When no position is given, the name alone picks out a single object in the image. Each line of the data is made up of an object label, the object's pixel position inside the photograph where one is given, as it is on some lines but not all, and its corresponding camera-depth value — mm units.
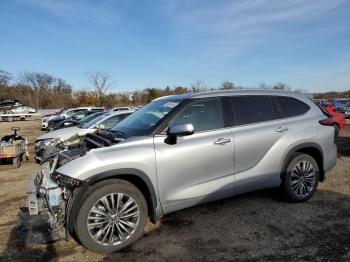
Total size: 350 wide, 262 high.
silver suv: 3633
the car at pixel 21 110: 45938
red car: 13100
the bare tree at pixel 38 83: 90300
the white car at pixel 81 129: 9269
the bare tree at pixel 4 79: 69881
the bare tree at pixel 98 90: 74562
